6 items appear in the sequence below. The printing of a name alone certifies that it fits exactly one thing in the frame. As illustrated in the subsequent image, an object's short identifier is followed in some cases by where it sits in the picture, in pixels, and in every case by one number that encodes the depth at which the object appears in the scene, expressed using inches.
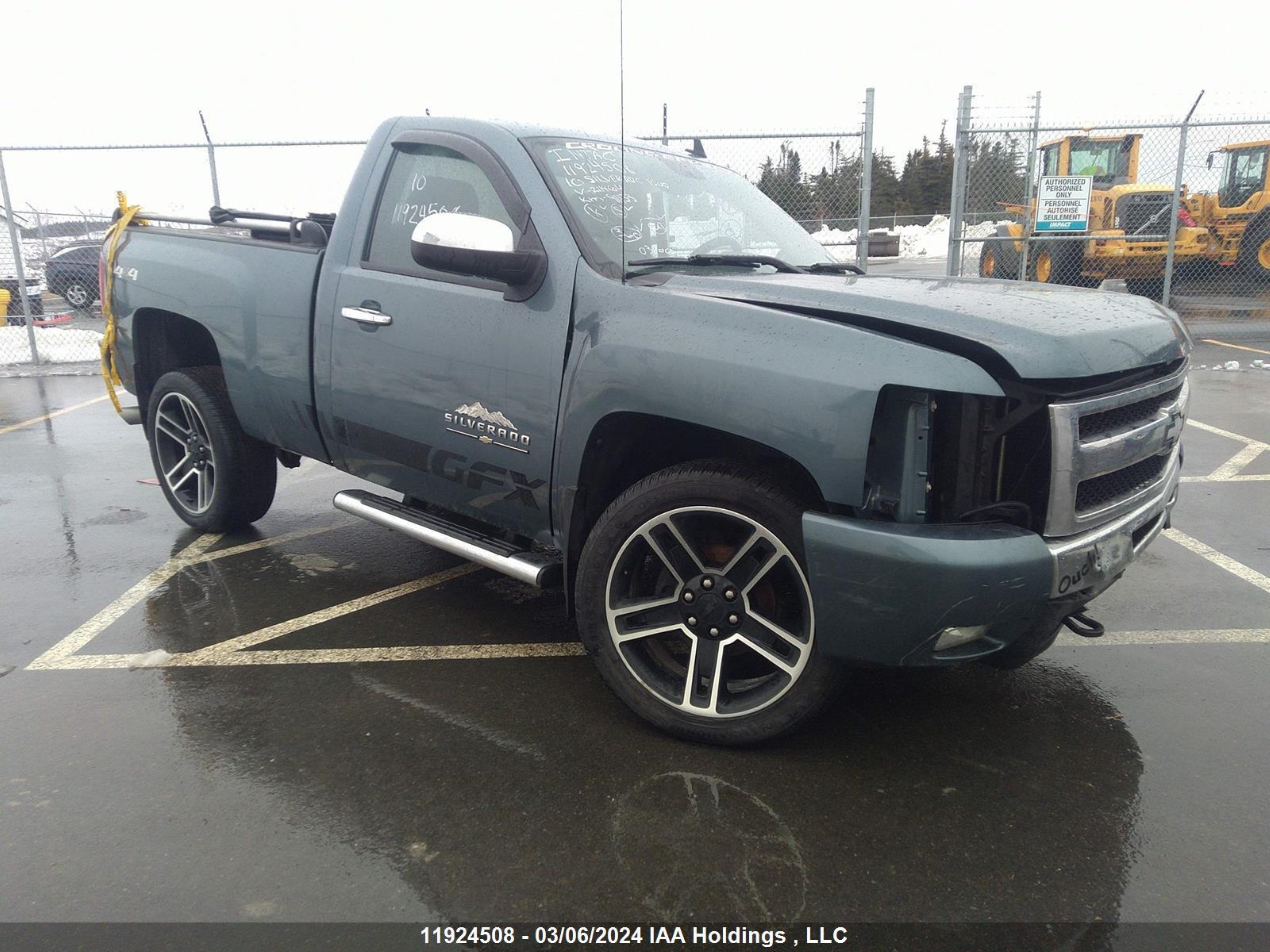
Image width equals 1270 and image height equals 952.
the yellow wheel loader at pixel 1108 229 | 587.8
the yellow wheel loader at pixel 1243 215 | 663.1
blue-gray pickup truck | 98.0
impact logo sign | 437.4
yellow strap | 198.8
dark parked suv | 616.7
